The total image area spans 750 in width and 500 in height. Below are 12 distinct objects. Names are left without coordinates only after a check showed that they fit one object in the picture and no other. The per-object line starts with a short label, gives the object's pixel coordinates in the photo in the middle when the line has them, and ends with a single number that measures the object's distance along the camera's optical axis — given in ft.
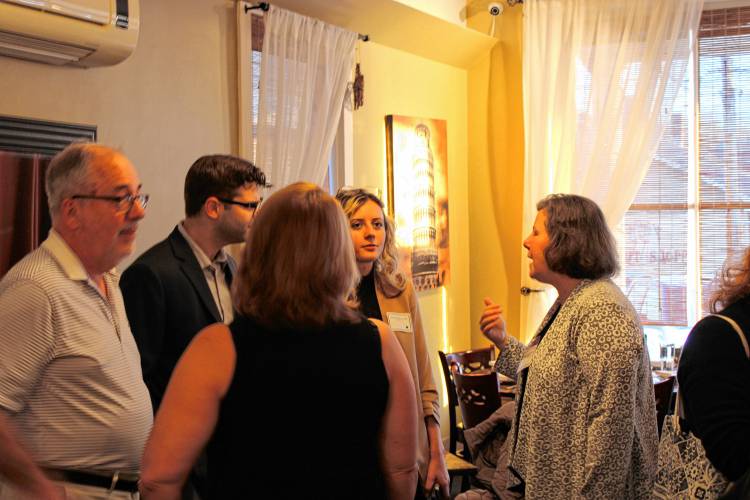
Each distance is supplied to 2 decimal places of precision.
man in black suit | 7.59
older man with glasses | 5.75
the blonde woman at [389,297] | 8.51
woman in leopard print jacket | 7.56
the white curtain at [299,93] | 13.58
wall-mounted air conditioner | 9.14
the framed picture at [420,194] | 17.22
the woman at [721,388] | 5.39
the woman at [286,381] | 5.08
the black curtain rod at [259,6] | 13.28
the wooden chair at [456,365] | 14.29
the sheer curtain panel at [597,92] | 17.72
